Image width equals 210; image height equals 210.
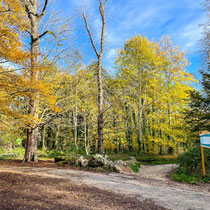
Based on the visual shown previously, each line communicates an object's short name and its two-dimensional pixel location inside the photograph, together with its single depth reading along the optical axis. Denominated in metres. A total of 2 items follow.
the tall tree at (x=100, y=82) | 10.16
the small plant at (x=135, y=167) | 8.59
